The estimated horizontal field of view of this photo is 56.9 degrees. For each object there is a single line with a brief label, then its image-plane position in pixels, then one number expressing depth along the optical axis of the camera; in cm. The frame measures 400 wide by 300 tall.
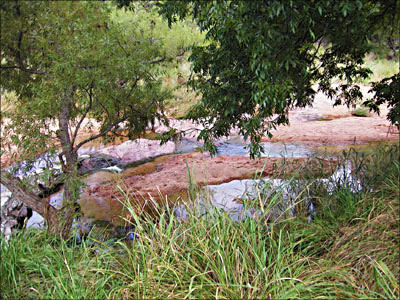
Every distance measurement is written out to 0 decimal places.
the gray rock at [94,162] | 791
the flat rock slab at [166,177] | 572
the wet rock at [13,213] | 566
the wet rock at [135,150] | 835
